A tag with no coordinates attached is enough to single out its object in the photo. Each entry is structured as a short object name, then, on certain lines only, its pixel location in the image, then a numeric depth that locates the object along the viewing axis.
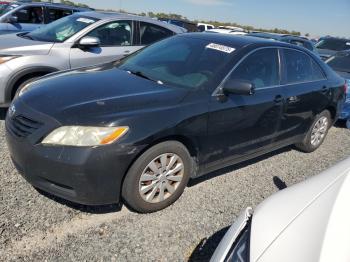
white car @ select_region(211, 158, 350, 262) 1.54
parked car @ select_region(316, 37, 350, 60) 13.77
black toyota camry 2.72
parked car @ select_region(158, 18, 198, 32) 17.33
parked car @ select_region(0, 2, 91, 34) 8.66
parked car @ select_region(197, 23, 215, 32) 20.38
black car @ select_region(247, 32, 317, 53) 12.80
